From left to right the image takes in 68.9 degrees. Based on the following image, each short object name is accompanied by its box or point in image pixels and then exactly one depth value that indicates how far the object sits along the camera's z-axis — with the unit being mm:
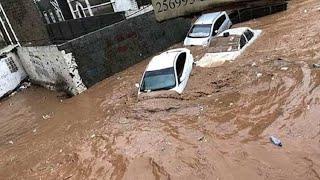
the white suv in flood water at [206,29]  9490
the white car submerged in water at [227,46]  7934
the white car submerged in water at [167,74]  6948
